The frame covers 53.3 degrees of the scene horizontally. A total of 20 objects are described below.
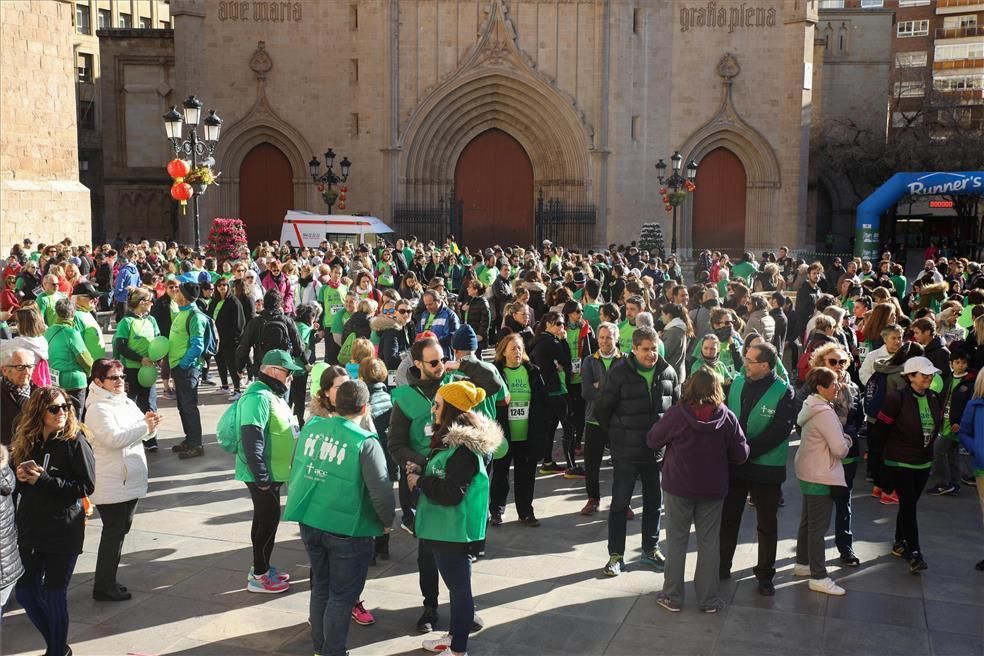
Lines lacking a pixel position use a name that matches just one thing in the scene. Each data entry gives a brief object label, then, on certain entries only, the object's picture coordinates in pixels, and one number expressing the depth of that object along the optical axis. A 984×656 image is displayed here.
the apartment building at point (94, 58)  39.97
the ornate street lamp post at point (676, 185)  24.67
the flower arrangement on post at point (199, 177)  17.30
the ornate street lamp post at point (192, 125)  16.98
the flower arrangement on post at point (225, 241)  20.48
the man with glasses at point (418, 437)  6.12
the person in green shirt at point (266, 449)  6.29
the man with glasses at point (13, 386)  7.00
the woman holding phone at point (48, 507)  5.45
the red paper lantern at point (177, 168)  16.91
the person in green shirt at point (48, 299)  11.03
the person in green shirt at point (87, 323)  9.52
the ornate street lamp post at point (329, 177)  28.08
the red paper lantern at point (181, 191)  17.50
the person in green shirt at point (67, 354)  8.75
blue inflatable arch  26.34
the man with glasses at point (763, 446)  6.68
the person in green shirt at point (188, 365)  10.05
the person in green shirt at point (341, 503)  5.30
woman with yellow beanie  5.45
